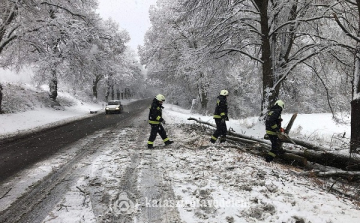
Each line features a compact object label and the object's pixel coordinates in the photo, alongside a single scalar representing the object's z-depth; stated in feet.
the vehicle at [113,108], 72.75
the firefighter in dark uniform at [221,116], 26.61
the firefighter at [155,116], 25.08
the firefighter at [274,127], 20.94
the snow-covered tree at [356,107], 20.16
